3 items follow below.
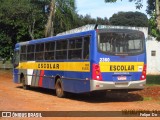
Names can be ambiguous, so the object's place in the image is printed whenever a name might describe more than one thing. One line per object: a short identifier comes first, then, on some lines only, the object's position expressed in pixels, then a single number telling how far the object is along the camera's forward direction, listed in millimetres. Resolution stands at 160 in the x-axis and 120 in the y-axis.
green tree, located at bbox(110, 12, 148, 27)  98856
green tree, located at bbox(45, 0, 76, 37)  37375
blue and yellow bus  16000
